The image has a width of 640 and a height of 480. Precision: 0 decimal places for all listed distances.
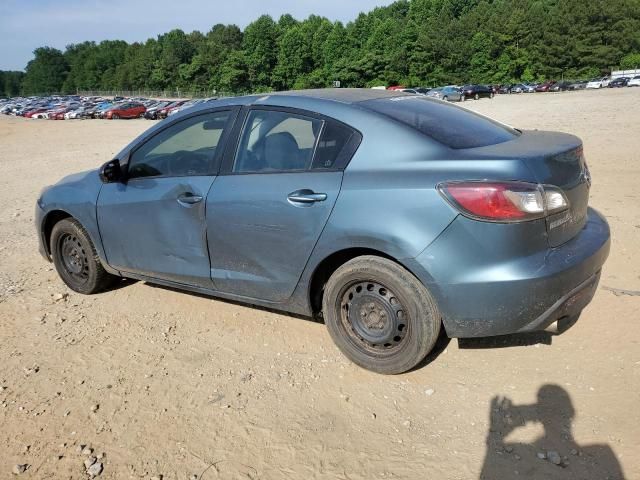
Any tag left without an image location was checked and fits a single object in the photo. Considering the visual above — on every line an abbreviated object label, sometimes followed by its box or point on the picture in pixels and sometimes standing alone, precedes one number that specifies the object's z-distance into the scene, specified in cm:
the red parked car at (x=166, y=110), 5135
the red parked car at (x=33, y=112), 6519
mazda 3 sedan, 297
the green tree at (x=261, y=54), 11019
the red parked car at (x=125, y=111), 5356
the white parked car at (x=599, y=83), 6806
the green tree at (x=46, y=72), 15900
